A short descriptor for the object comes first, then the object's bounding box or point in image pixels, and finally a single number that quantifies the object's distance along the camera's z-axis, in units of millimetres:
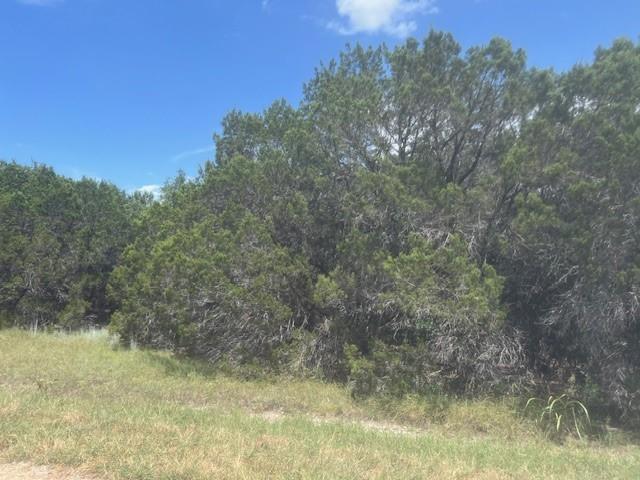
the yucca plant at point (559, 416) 8328
